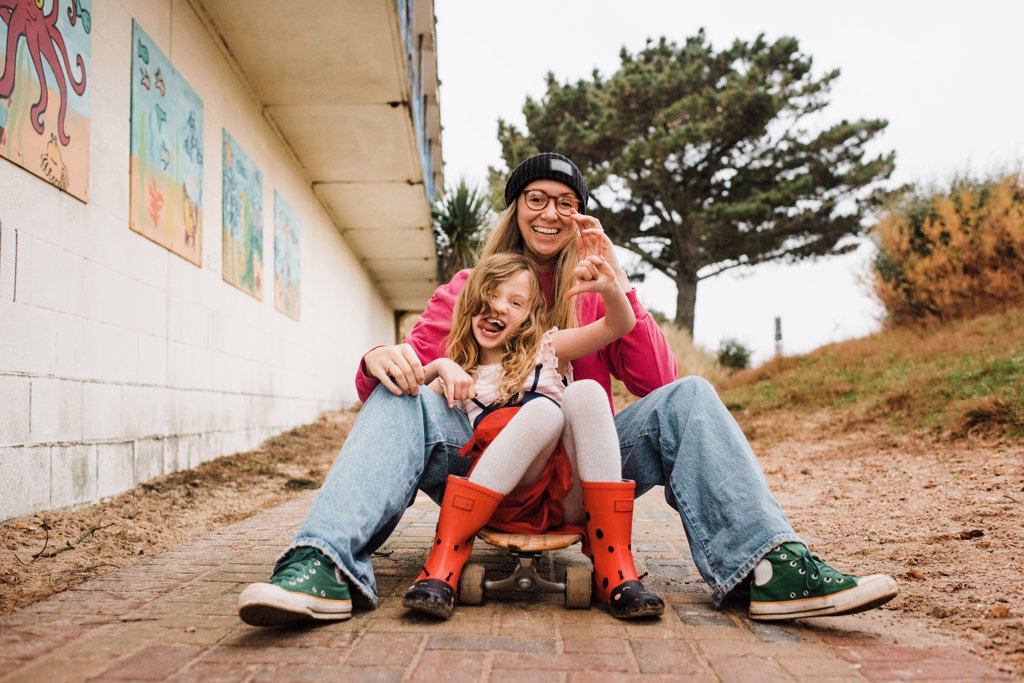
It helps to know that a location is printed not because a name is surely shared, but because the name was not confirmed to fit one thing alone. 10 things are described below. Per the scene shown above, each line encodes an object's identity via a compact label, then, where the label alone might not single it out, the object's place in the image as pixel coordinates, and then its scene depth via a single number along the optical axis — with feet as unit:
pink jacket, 7.62
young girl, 6.34
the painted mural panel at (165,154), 12.59
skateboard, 6.36
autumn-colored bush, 26.48
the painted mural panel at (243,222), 17.90
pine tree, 60.44
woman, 5.68
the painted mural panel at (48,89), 8.74
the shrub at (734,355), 49.08
